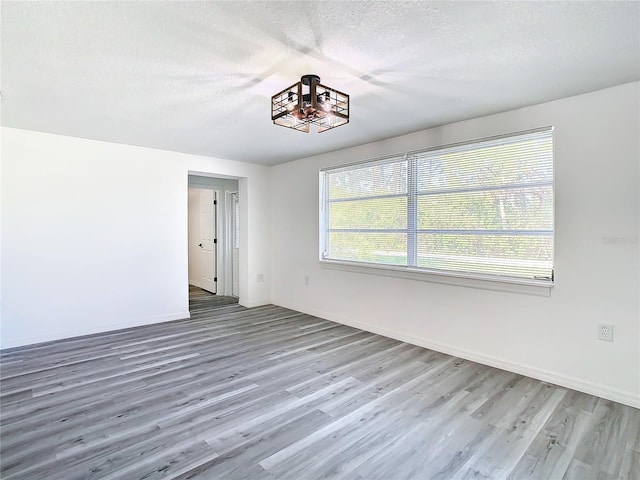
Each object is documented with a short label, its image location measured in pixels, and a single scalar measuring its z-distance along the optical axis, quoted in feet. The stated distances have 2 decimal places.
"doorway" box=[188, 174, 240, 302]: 21.17
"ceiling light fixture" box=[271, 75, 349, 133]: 6.99
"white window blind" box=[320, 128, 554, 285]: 9.54
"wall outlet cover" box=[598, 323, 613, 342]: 8.29
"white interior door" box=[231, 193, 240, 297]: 21.17
